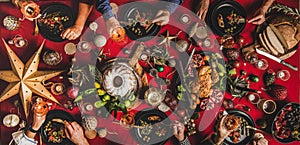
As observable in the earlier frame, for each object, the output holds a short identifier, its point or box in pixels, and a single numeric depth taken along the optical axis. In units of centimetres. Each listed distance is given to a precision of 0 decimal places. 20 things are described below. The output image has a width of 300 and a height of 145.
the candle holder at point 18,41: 235
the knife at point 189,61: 253
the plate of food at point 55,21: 239
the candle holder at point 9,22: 236
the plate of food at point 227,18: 257
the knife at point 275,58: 263
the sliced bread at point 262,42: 261
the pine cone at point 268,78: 263
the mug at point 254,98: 263
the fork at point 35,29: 238
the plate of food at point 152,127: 248
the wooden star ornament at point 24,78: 231
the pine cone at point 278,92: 262
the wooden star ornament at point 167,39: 251
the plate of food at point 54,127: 238
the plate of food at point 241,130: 259
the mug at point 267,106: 263
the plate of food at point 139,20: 247
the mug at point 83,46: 241
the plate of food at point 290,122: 266
